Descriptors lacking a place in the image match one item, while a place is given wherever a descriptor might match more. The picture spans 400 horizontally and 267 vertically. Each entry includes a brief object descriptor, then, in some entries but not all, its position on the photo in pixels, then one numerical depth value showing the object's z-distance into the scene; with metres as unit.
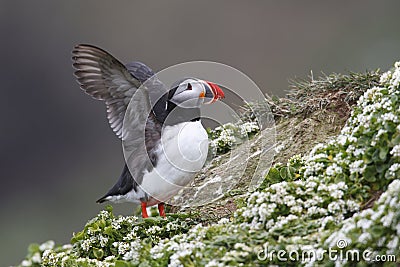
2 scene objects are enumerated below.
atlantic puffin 12.27
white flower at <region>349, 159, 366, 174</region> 8.71
